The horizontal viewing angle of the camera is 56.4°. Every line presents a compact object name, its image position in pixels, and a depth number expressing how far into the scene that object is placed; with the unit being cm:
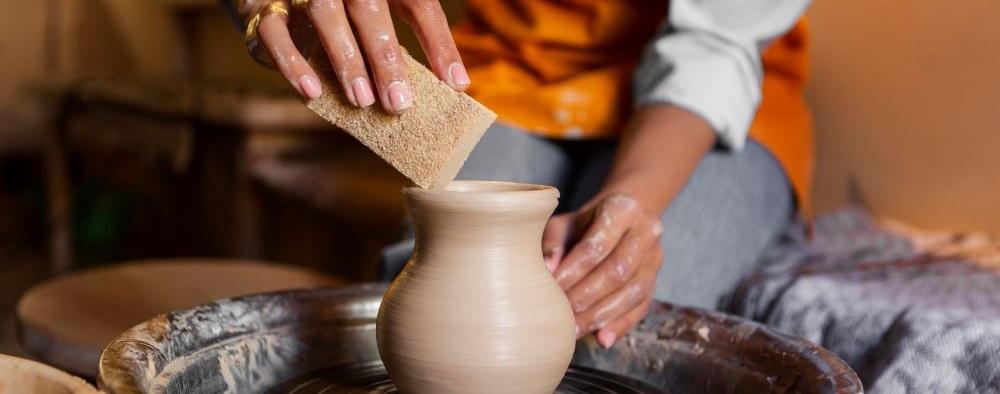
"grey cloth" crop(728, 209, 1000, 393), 97
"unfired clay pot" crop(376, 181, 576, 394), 69
